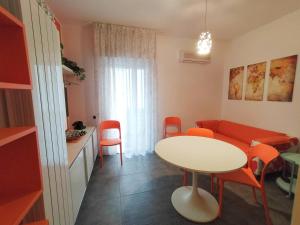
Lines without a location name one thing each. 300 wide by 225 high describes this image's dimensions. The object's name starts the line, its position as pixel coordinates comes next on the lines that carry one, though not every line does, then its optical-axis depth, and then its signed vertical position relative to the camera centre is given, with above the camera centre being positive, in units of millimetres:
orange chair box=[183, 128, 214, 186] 2270 -599
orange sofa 2240 -786
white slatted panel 854 -94
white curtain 2881 +266
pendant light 1913 +673
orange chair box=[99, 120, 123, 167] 2749 -651
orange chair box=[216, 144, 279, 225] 1463 -881
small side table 1919 -1122
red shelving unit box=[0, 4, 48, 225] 660 -294
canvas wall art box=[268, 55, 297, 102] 2404 +259
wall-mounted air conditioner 3412 +865
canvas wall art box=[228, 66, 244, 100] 3347 +260
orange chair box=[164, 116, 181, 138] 3422 -672
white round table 1320 -622
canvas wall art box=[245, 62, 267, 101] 2873 +256
